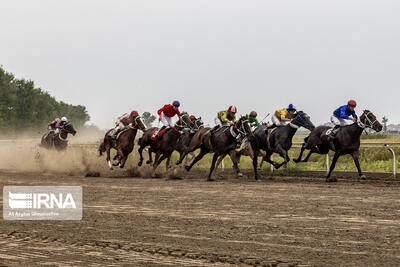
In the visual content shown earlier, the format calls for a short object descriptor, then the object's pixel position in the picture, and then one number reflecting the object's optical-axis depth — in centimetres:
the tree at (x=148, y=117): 14825
